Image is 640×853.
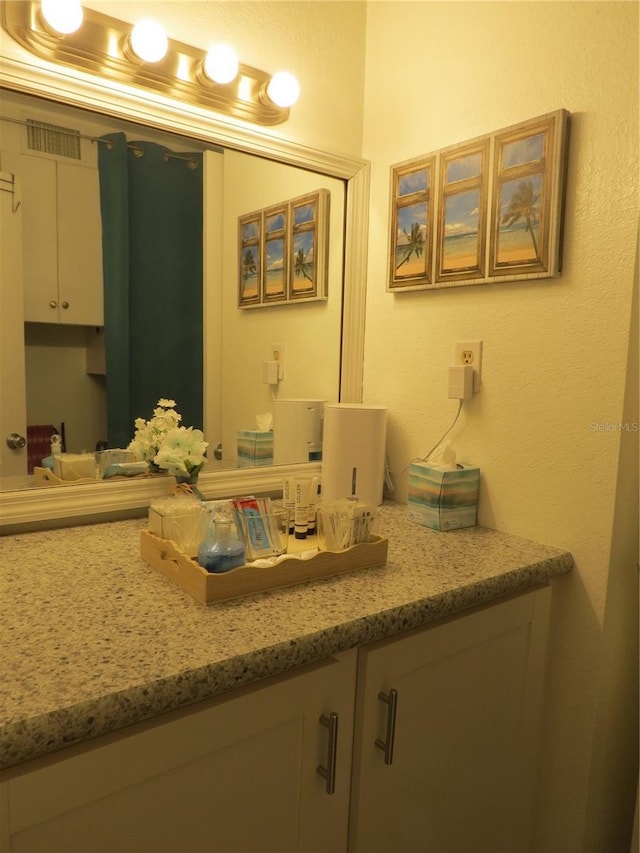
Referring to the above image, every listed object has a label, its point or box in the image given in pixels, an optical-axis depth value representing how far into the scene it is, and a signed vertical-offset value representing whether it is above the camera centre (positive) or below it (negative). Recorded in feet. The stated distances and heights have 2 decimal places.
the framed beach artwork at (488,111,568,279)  3.48 +1.13
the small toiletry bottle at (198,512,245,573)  2.81 -0.87
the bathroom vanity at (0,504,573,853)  2.03 -1.38
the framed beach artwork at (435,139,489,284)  3.92 +1.14
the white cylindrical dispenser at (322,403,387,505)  4.36 -0.57
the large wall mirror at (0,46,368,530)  3.58 +0.43
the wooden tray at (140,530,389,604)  2.74 -1.00
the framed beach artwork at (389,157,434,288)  4.31 +1.15
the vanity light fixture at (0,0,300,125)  3.38 +1.98
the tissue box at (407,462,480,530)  3.95 -0.81
